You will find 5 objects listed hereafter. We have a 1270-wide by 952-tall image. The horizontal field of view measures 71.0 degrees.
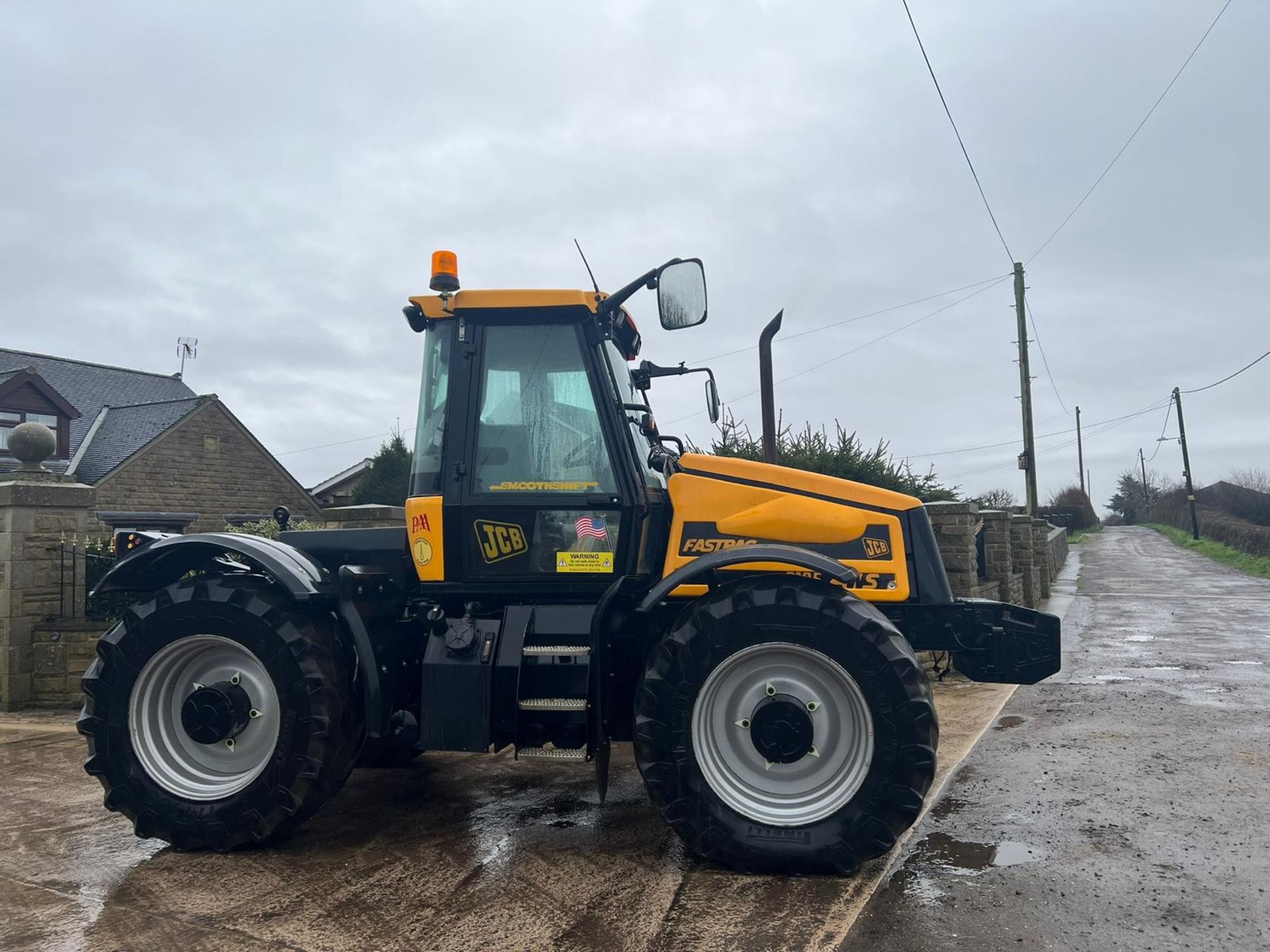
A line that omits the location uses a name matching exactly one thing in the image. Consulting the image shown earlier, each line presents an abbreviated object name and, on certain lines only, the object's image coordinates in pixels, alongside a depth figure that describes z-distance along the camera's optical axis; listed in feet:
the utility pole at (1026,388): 73.05
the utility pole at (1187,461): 123.03
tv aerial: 106.11
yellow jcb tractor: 11.85
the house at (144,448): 69.51
